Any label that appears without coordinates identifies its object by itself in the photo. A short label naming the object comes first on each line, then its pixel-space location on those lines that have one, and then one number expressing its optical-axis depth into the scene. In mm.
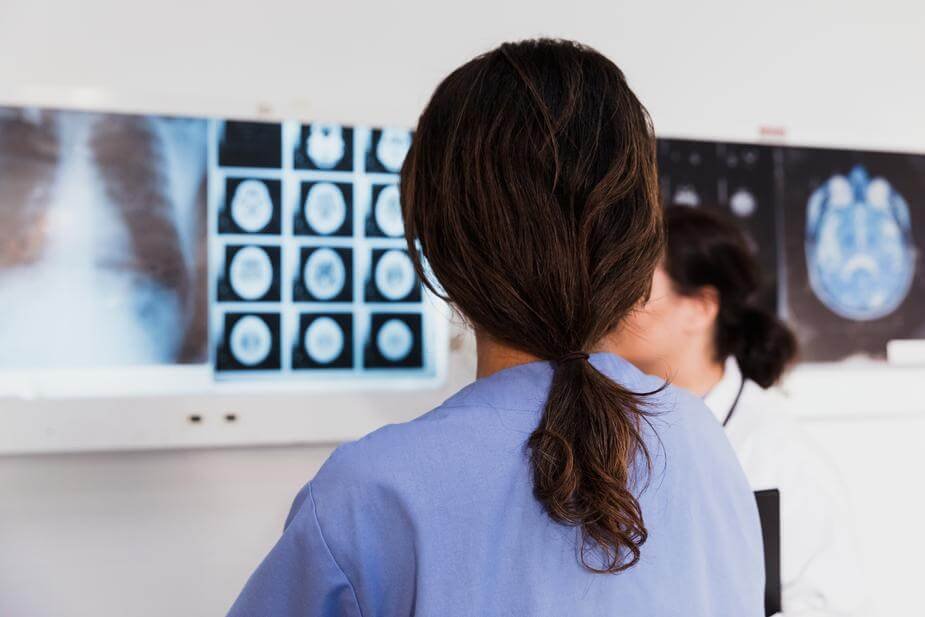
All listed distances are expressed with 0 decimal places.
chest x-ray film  1158
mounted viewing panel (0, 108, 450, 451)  1165
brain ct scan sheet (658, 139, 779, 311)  1500
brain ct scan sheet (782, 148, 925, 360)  1563
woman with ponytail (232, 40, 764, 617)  538
